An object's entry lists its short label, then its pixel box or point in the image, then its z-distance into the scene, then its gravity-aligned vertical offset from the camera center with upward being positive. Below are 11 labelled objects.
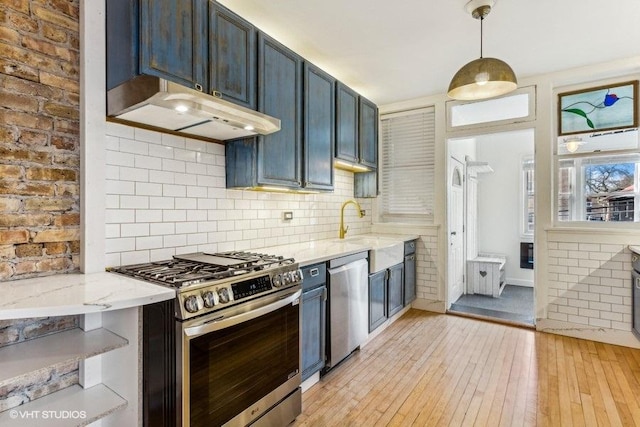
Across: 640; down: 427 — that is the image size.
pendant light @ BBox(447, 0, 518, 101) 2.09 +0.86
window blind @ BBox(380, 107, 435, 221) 4.23 +0.65
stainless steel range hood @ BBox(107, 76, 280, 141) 1.57 +0.55
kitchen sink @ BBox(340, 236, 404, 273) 3.15 -0.37
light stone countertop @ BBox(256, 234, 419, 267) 2.43 -0.30
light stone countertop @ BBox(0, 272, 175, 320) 1.16 -0.32
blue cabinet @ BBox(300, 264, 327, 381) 2.31 -0.76
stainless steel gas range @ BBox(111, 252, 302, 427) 1.47 -0.62
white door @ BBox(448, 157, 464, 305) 4.32 -0.23
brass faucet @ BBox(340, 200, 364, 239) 3.78 -0.13
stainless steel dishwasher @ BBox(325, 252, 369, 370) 2.60 -0.77
